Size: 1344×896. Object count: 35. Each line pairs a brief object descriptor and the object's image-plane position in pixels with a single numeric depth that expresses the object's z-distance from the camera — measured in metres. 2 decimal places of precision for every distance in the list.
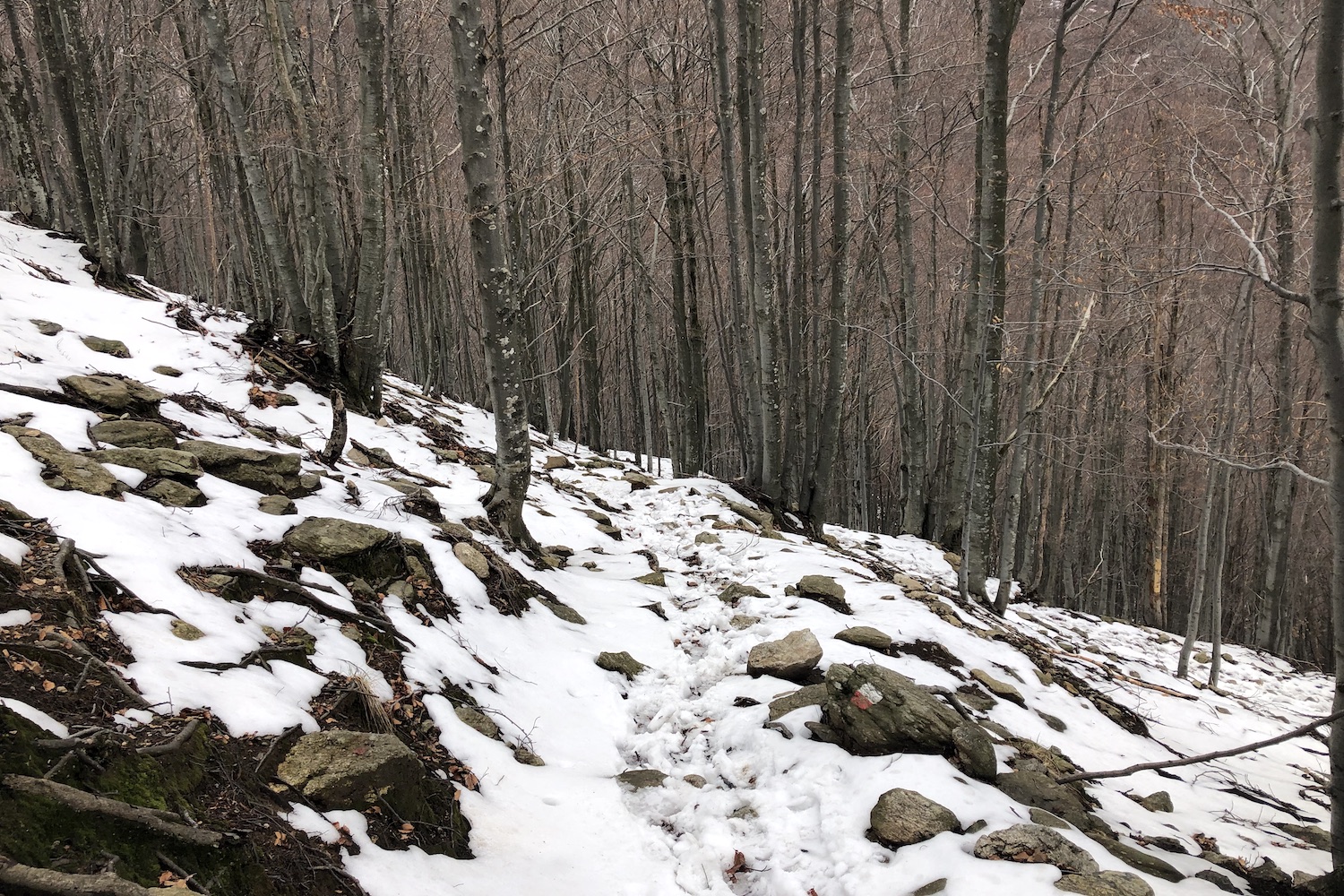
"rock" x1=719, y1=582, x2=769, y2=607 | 5.83
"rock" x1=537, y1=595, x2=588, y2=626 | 4.98
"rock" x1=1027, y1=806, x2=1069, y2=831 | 2.97
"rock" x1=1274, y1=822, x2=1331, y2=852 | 3.77
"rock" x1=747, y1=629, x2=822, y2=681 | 4.35
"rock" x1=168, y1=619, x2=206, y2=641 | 2.56
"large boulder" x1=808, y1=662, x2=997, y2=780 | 3.41
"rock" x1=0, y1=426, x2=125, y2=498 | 3.06
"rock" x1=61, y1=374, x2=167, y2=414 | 4.14
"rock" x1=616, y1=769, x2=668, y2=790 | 3.43
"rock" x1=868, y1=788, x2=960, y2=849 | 2.84
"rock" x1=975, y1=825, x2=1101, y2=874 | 2.60
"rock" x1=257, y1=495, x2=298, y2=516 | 3.90
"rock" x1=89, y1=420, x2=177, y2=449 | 3.74
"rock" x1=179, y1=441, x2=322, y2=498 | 4.09
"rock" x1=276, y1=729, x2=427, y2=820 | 2.33
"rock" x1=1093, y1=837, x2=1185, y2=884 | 2.83
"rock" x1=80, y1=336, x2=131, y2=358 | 5.23
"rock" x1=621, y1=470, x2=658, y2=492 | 10.42
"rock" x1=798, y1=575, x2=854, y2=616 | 5.68
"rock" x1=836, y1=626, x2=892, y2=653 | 4.71
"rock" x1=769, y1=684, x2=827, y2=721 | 3.90
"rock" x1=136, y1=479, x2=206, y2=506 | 3.38
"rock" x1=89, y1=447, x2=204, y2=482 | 3.49
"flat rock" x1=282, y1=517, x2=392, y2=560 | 3.73
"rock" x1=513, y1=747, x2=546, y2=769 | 3.32
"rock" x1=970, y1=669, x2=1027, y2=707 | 4.77
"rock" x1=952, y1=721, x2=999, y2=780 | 3.33
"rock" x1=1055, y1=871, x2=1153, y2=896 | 2.43
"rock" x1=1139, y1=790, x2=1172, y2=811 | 3.88
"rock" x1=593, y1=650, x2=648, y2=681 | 4.52
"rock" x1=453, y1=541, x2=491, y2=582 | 4.58
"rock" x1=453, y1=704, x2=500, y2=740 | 3.32
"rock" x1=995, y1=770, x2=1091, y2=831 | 3.23
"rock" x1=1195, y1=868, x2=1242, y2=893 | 2.86
